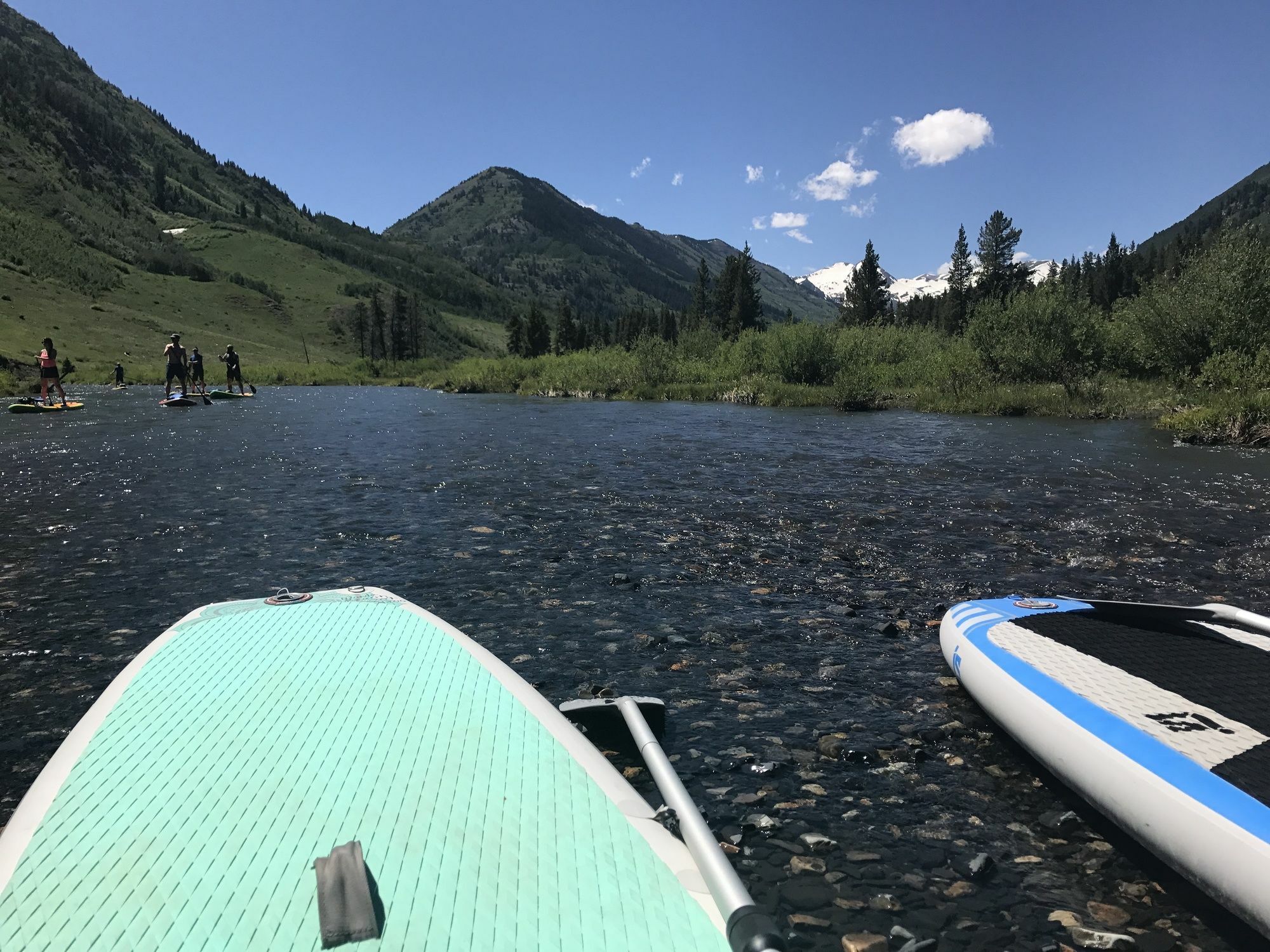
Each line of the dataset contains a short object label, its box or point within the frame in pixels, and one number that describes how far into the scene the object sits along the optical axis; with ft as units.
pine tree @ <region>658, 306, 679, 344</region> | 493.36
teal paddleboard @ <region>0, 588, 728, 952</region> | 8.41
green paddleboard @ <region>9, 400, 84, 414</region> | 105.91
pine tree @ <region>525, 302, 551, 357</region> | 422.00
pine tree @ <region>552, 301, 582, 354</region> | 428.15
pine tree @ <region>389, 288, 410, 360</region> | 460.55
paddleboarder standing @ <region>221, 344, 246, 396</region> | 163.43
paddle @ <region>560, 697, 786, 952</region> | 7.82
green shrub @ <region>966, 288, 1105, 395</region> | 135.13
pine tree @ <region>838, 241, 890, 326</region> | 368.07
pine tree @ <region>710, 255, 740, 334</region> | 394.87
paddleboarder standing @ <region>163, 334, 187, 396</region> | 121.29
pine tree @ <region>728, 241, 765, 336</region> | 383.65
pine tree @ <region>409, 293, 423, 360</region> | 485.97
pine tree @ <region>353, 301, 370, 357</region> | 481.87
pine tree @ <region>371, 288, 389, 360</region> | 446.60
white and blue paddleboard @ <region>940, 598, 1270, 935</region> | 11.46
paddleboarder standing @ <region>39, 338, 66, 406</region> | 109.29
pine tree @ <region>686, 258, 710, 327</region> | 461.78
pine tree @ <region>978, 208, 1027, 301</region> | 340.80
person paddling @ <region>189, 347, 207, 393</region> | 159.84
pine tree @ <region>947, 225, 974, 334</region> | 382.01
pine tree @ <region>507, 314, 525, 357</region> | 438.40
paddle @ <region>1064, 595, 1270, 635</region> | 20.86
